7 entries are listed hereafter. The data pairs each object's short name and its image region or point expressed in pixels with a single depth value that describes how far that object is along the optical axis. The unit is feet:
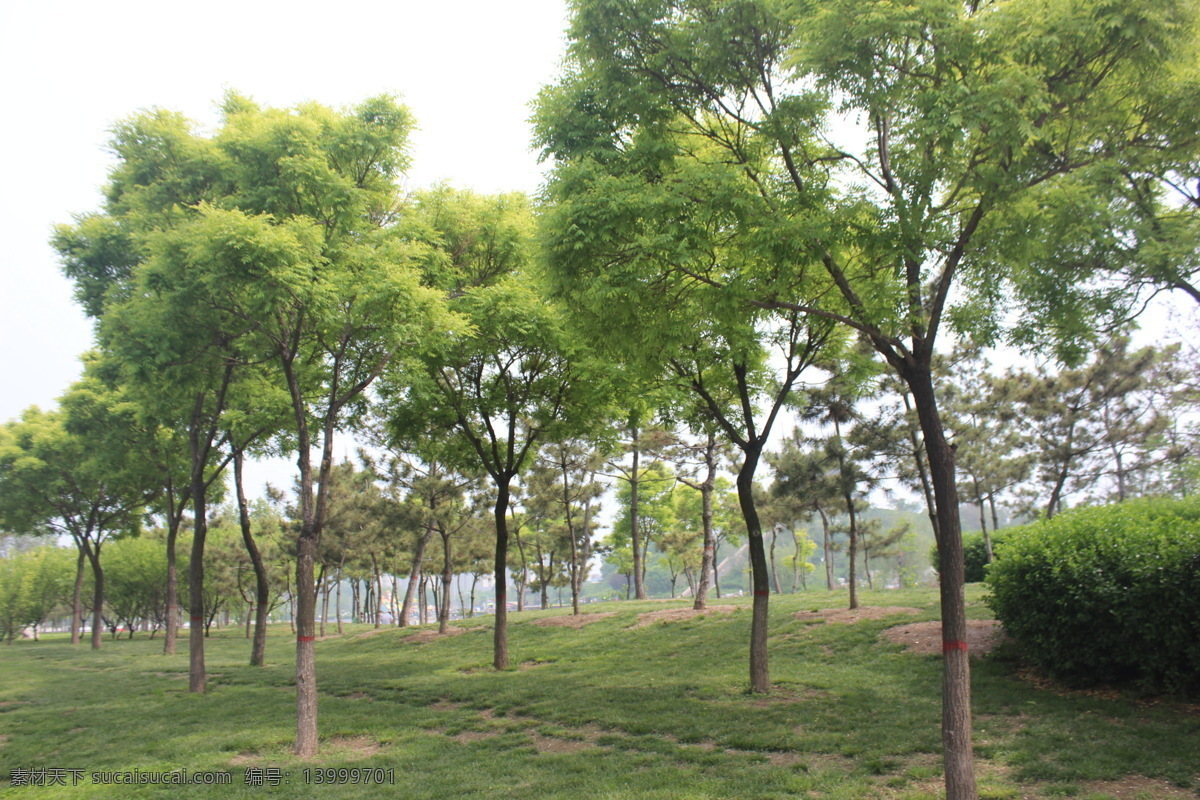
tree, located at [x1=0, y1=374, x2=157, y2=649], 82.48
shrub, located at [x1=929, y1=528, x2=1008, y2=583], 78.12
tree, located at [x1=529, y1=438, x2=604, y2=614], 94.38
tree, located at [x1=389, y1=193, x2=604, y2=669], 50.83
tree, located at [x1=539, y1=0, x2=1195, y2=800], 21.36
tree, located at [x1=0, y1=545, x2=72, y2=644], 154.10
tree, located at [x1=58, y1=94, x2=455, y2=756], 34.32
